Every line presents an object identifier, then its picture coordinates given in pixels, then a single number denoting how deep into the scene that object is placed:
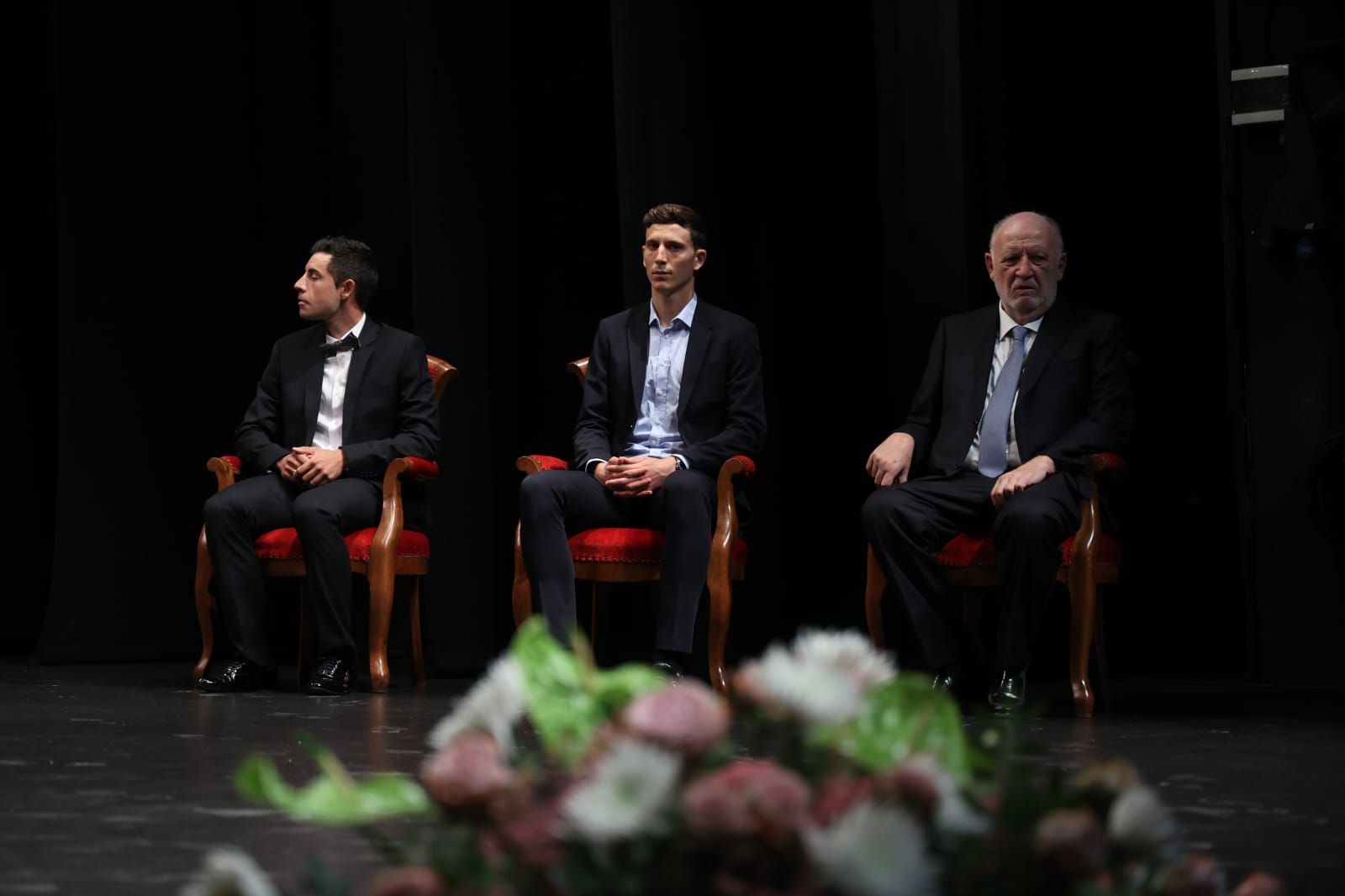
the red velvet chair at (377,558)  8.67
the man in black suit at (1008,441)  7.25
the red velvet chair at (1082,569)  7.32
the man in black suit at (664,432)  7.97
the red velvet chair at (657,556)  8.04
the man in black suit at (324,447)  8.58
